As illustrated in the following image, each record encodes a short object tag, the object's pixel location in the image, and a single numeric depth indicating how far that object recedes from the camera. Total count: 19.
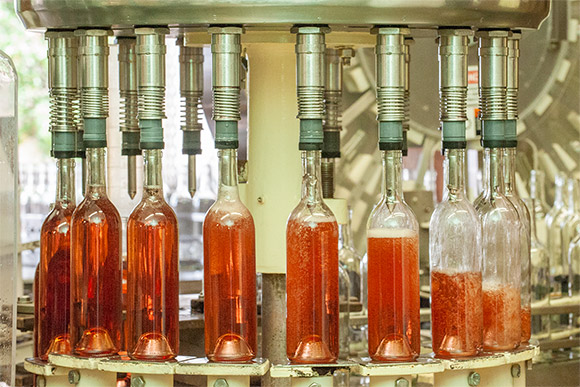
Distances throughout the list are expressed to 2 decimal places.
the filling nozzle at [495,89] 2.49
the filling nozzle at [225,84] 2.40
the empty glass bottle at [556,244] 4.12
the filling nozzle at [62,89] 2.51
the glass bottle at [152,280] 2.41
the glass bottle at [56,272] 2.52
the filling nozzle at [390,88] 2.42
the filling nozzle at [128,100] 2.65
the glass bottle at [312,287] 2.39
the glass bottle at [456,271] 2.44
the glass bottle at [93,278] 2.45
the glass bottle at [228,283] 2.39
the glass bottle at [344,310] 3.07
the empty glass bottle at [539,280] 3.84
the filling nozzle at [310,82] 2.40
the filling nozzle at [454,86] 2.45
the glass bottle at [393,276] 2.41
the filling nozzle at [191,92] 2.76
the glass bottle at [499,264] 2.50
